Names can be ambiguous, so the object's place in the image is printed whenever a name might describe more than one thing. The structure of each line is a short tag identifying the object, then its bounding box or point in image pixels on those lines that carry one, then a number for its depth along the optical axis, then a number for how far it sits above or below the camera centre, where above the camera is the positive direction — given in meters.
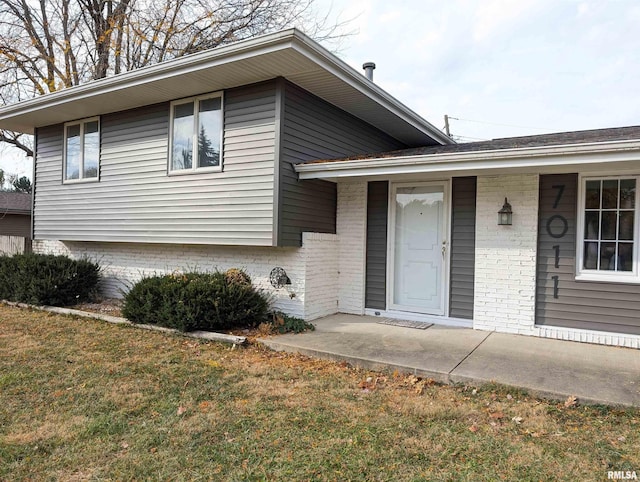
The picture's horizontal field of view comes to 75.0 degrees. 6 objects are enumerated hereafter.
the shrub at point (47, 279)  7.44 -0.86
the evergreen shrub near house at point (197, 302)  5.60 -0.91
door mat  6.09 -1.23
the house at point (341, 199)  5.24 +0.64
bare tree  13.25 +6.69
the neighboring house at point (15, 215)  19.78 +0.83
